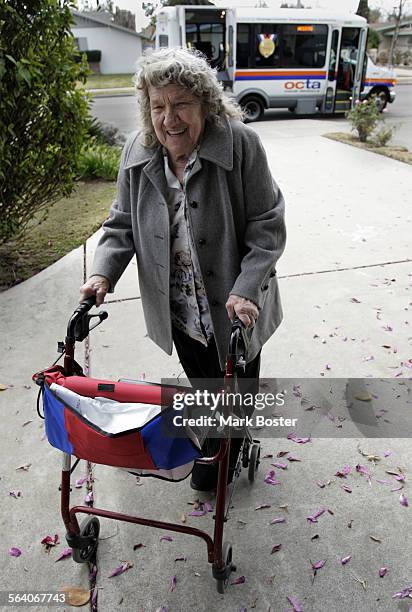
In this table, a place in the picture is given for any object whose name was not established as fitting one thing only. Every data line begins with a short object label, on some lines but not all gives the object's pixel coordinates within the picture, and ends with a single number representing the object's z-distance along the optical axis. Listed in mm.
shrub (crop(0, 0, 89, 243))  3932
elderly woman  1831
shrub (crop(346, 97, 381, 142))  10039
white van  12805
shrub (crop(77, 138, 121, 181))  7883
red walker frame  1738
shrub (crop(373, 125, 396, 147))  9914
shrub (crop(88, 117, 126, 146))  9477
